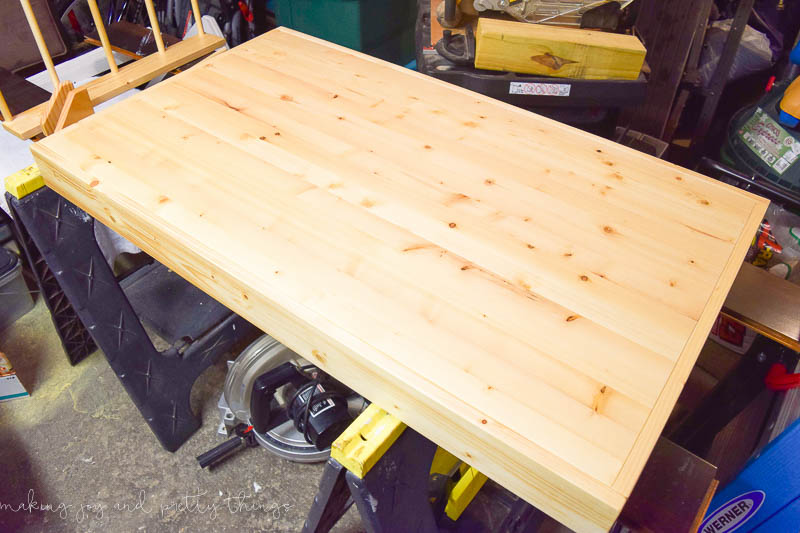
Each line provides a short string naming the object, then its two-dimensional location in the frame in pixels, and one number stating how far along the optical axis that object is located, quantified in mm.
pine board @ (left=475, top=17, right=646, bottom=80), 1323
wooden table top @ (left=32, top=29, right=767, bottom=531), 611
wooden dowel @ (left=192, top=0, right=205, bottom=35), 1213
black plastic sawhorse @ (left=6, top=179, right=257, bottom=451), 1065
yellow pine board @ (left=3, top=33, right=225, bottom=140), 1019
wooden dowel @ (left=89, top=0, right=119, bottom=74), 1072
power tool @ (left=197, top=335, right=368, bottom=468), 1083
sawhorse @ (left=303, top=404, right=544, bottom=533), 673
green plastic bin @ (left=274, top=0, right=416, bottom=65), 2340
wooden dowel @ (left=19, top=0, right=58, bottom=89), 963
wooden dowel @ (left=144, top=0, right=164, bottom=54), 1140
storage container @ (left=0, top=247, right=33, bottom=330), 1576
